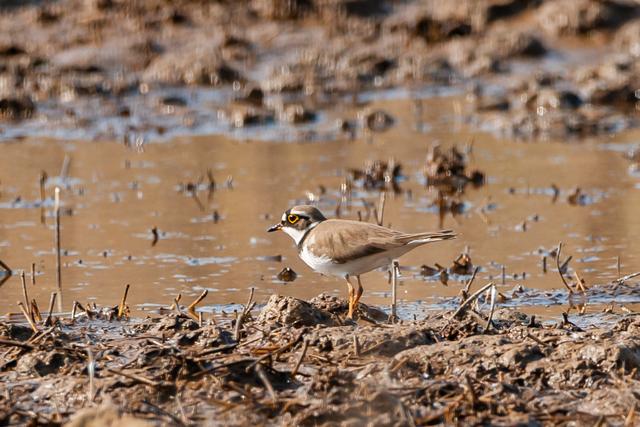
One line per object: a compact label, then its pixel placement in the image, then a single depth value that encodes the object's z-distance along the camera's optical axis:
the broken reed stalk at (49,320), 15.29
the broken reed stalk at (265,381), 12.30
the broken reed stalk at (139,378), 12.69
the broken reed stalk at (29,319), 14.71
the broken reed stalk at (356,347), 14.08
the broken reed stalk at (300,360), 12.86
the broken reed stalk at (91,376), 12.31
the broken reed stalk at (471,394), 12.24
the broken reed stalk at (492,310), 14.41
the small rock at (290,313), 15.30
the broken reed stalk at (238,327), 14.35
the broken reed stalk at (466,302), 14.20
